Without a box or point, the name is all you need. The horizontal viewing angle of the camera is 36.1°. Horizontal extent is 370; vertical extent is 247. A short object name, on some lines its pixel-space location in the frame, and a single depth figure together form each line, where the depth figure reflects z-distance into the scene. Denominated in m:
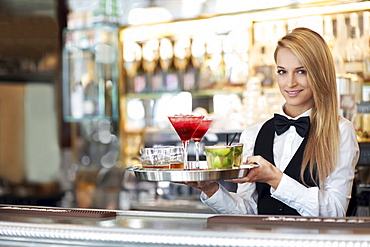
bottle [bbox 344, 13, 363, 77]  4.10
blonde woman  2.36
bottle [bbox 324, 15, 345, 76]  4.06
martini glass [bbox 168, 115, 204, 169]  2.28
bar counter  1.74
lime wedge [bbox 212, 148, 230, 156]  2.12
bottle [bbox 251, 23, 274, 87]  4.69
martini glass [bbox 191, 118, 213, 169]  2.35
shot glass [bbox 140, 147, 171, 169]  2.19
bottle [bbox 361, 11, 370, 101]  3.99
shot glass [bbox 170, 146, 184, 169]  2.20
